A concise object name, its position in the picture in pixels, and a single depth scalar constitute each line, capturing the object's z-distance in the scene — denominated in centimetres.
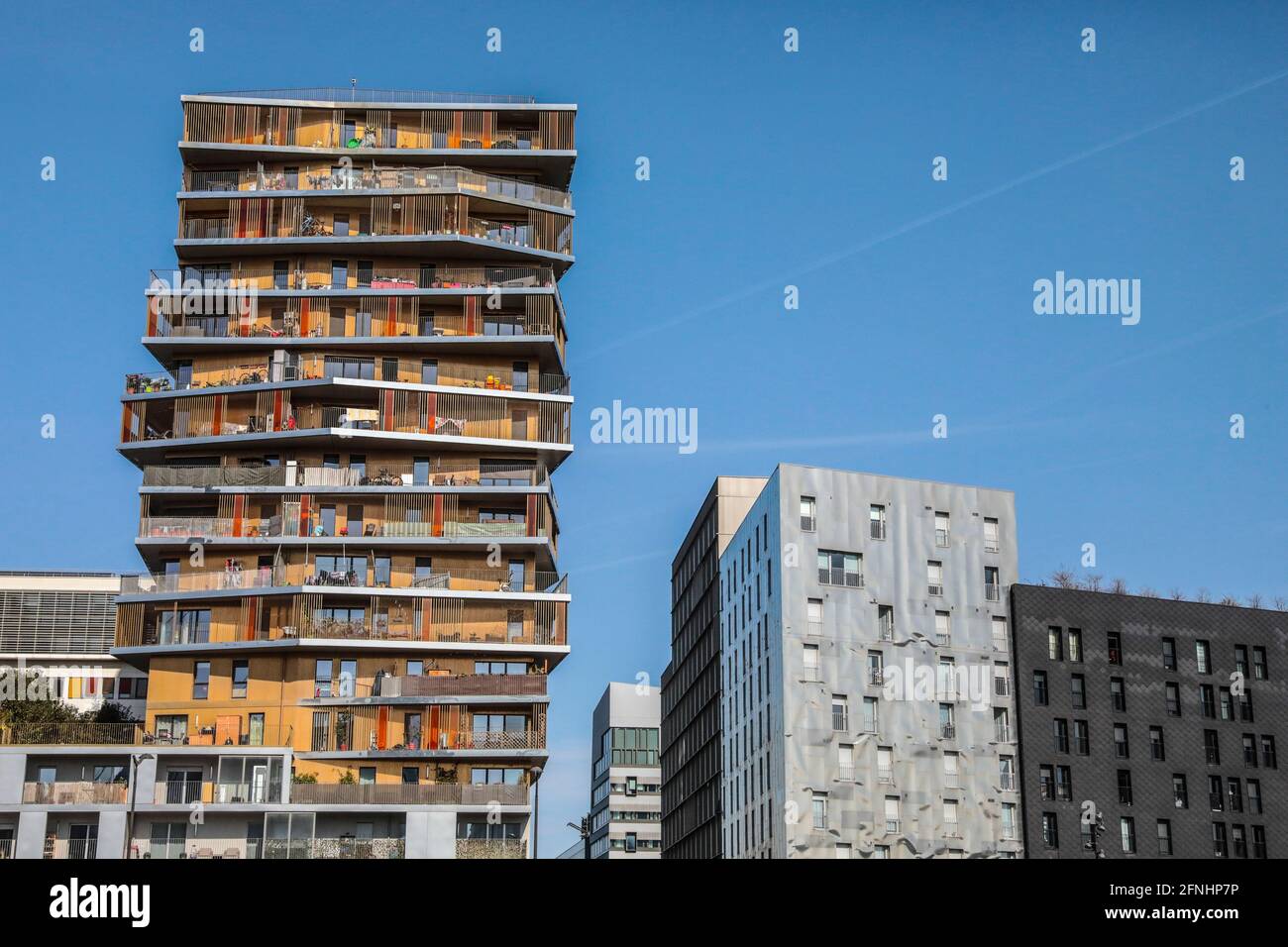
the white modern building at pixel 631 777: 18550
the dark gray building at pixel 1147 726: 9994
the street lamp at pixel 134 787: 7906
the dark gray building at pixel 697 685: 12694
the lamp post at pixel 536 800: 8412
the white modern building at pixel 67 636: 11581
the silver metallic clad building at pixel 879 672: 9831
